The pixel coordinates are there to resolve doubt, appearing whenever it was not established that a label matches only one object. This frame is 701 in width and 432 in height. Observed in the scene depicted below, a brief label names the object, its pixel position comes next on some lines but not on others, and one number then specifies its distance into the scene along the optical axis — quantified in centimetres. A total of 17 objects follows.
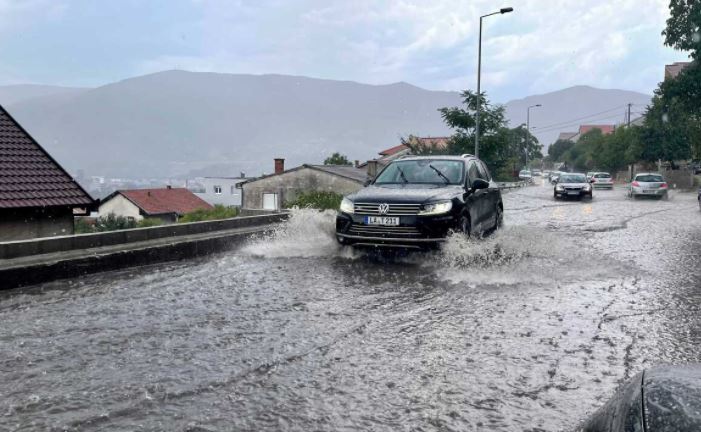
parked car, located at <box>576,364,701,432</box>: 172
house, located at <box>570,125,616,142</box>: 17625
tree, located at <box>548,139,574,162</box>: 14330
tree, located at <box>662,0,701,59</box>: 3347
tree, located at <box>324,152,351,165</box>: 8994
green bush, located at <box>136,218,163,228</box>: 5785
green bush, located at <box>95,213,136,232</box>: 5236
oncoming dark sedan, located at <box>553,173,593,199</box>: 3047
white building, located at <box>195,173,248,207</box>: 11588
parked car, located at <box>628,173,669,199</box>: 3152
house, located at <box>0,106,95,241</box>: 1349
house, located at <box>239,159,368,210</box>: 4806
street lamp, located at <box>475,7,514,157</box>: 3325
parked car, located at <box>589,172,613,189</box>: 4744
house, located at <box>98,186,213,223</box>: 6969
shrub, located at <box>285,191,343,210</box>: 2048
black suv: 827
